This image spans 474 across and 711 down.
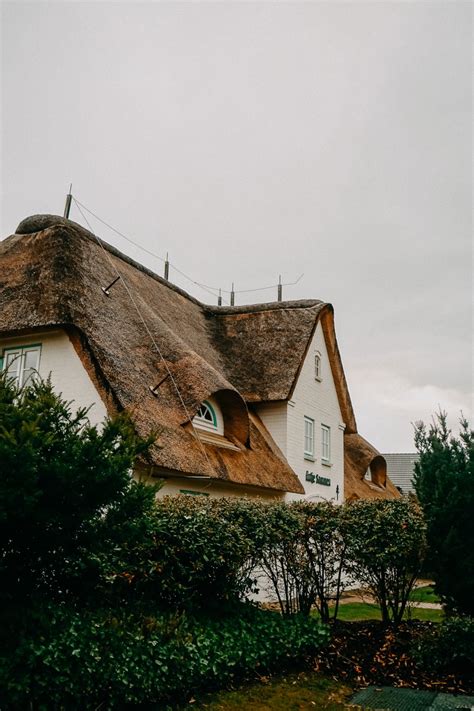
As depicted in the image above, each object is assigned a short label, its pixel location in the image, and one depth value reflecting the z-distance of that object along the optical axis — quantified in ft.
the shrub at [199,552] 24.82
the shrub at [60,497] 18.42
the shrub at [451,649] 27.12
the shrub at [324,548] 32.45
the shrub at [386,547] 31.55
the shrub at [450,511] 29.07
